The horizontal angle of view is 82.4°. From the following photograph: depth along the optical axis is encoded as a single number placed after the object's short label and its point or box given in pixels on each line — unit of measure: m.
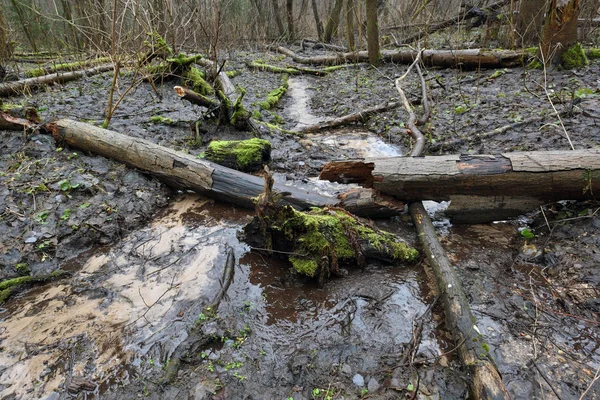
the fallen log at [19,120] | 5.78
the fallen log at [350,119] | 8.02
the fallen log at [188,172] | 4.39
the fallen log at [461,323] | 2.22
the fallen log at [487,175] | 3.74
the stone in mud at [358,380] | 2.49
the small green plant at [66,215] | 4.28
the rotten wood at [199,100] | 6.67
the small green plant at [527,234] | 3.84
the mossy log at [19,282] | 3.39
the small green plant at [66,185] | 4.65
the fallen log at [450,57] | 9.12
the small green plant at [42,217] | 4.19
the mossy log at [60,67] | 9.68
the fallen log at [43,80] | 8.15
